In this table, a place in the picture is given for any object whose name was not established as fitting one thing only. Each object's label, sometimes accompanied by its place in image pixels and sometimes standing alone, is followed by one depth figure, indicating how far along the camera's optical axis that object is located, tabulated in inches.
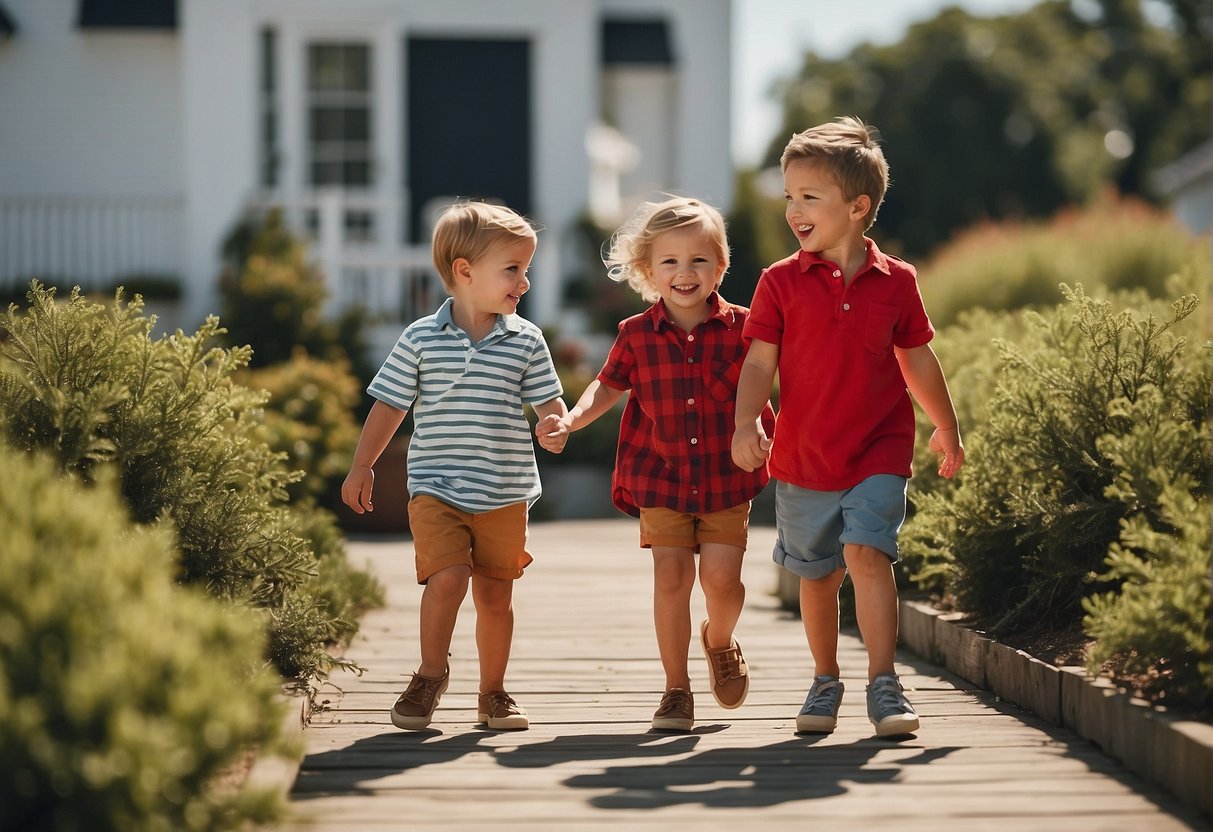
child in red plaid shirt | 186.1
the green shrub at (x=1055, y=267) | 503.5
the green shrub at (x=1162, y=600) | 145.2
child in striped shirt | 183.2
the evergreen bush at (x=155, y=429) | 175.6
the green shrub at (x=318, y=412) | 393.1
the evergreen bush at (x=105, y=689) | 103.9
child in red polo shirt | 177.5
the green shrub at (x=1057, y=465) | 192.9
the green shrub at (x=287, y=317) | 499.8
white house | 576.7
